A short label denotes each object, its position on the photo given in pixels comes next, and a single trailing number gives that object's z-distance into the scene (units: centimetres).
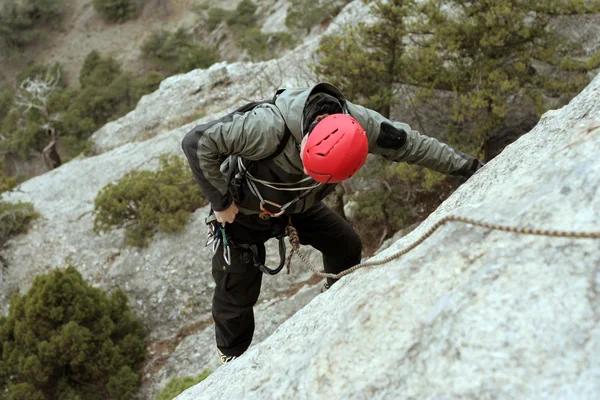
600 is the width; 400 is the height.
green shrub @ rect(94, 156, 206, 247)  1025
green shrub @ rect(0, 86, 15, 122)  3141
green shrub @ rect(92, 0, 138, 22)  3947
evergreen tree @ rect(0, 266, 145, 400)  783
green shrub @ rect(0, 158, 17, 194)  1485
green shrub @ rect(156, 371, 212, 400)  582
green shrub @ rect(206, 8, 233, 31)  3488
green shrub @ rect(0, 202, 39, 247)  1155
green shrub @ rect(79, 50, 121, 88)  3222
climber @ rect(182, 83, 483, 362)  337
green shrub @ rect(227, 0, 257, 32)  3366
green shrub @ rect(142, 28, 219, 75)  3056
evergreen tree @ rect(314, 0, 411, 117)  838
